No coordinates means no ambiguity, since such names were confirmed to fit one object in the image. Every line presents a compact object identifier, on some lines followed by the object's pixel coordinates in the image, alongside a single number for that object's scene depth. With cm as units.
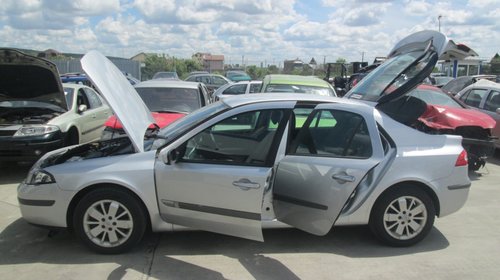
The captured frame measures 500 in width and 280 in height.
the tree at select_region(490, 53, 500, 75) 3347
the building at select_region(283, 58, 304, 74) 3988
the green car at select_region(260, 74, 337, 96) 858
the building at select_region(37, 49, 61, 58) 3603
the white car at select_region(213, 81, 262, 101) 1334
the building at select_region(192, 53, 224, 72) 4802
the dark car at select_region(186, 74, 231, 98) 2347
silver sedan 391
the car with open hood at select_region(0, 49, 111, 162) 685
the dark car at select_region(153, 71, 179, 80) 2817
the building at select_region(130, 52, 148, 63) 6446
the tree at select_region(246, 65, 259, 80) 4175
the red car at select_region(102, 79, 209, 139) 764
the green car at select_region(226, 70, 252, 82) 2688
